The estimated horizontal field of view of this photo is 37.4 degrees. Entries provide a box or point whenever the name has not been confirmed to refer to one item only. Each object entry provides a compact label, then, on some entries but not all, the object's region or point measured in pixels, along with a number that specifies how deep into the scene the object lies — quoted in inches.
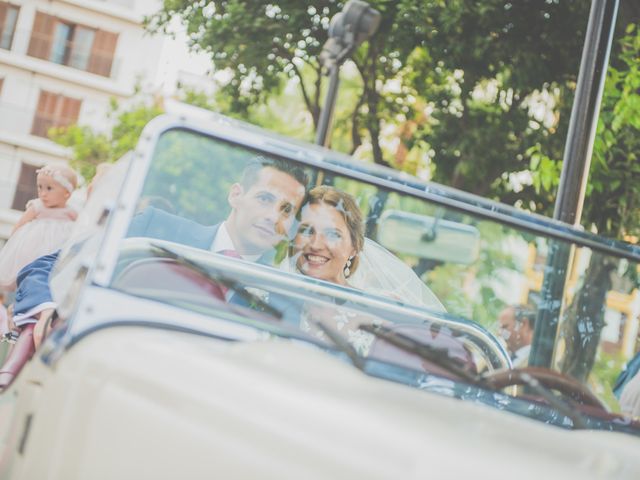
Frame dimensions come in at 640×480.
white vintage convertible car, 67.4
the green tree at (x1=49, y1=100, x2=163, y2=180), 1144.8
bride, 130.0
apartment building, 1547.7
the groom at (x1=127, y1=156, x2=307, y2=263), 119.6
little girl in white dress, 231.3
